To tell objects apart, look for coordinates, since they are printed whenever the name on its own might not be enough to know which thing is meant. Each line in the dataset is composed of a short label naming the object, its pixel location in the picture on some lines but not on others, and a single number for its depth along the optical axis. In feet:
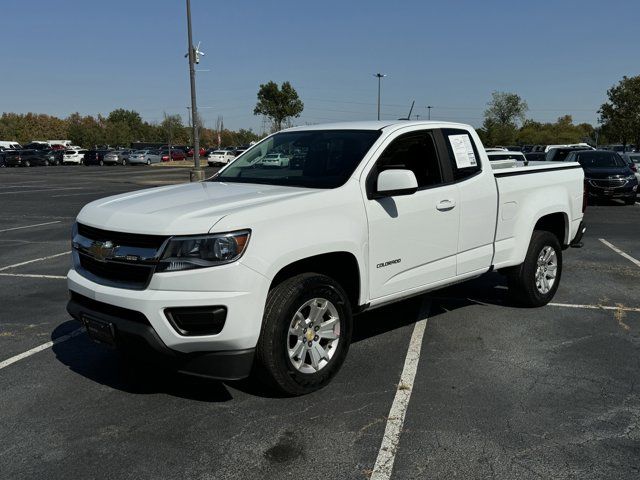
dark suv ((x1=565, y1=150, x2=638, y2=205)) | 55.52
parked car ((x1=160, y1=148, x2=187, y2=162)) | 214.83
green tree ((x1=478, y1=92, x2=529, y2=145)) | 321.93
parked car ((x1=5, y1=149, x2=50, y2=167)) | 162.30
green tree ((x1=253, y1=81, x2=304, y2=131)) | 178.91
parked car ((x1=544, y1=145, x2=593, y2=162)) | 63.00
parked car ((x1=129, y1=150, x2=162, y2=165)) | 187.21
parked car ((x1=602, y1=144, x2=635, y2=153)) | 151.89
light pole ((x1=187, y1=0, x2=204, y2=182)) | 81.10
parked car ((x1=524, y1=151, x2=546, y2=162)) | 91.50
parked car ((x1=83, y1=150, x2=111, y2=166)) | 185.78
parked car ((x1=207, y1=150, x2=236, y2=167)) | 177.17
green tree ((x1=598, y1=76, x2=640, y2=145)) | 163.84
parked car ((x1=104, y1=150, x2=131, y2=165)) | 185.78
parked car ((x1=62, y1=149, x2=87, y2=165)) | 186.39
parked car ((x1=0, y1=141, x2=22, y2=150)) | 228.94
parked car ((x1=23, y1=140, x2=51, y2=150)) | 224.37
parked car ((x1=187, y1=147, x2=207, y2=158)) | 235.61
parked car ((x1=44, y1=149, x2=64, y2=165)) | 178.50
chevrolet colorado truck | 11.00
